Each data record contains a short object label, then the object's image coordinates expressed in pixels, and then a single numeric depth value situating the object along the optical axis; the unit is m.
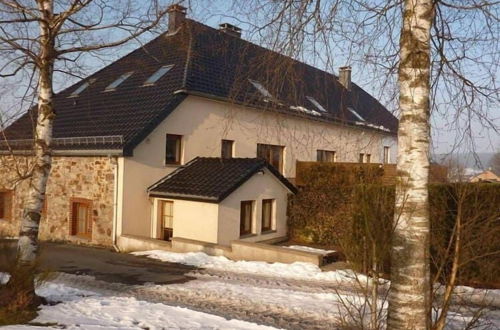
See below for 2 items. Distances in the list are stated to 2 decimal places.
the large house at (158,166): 14.70
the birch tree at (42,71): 6.74
